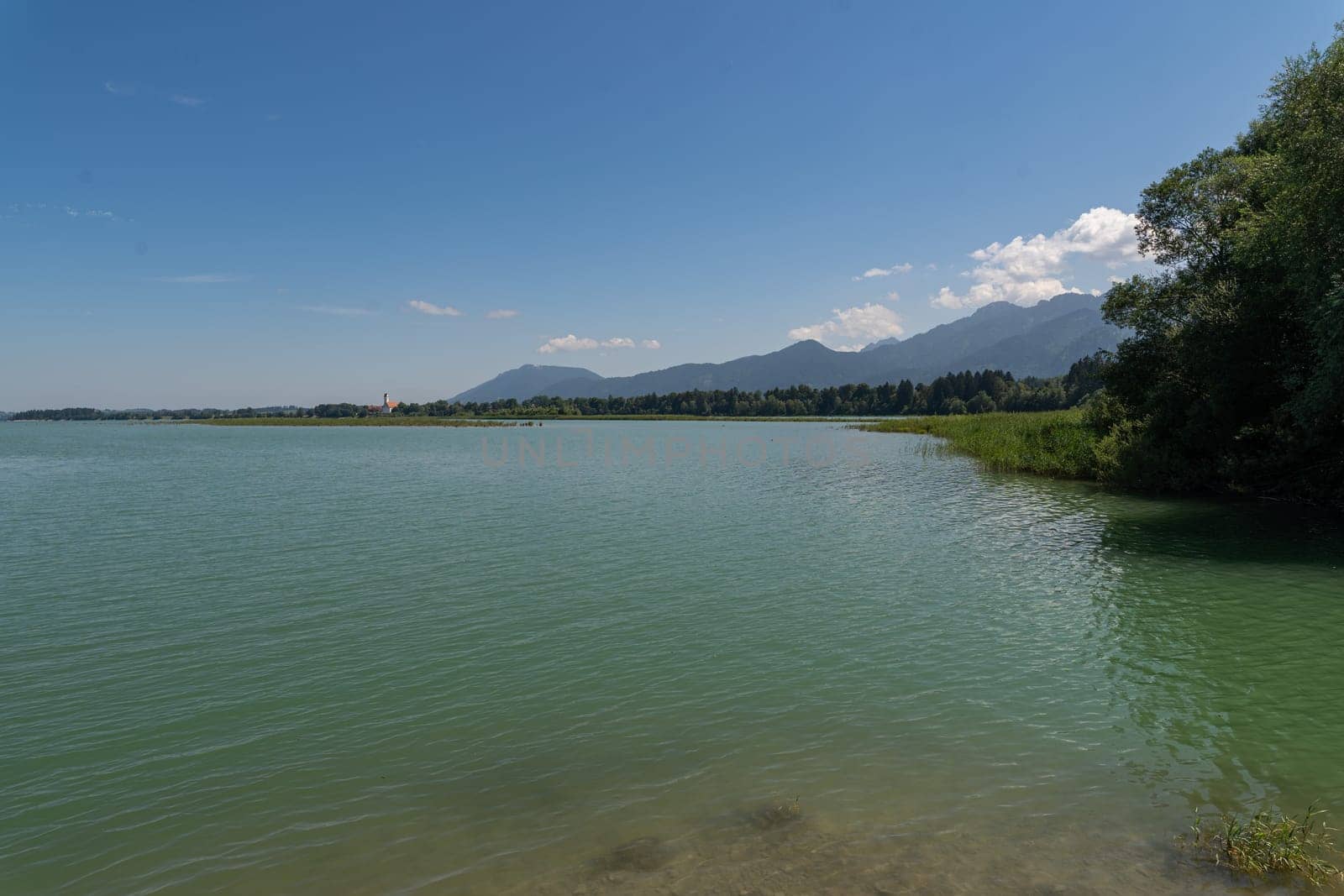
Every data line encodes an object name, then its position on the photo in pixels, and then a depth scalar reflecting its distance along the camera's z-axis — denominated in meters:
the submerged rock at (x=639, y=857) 7.85
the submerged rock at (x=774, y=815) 8.72
